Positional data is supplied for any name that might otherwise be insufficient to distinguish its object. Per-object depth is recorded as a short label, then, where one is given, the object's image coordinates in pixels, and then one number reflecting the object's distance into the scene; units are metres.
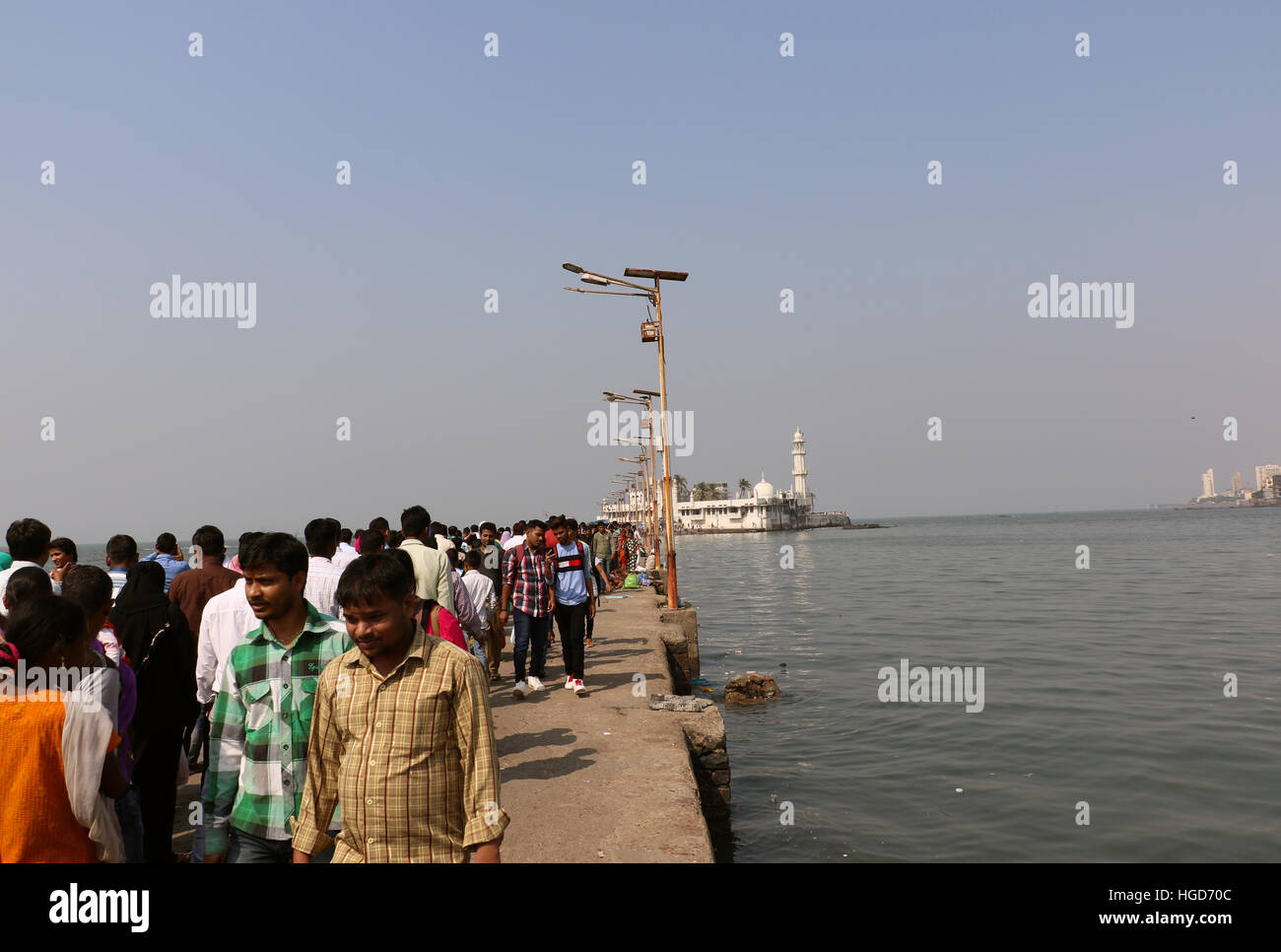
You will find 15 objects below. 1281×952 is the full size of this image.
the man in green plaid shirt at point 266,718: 3.15
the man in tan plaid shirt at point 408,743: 2.65
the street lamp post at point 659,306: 16.97
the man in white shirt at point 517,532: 13.80
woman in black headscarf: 4.29
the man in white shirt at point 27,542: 5.71
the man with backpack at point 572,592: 9.80
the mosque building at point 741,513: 155.12
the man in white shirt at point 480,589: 8.83
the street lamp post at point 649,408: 30.03
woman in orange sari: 2.75
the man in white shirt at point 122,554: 6.75
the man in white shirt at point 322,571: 5.53
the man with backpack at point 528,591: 9.82
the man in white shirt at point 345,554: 7.08
